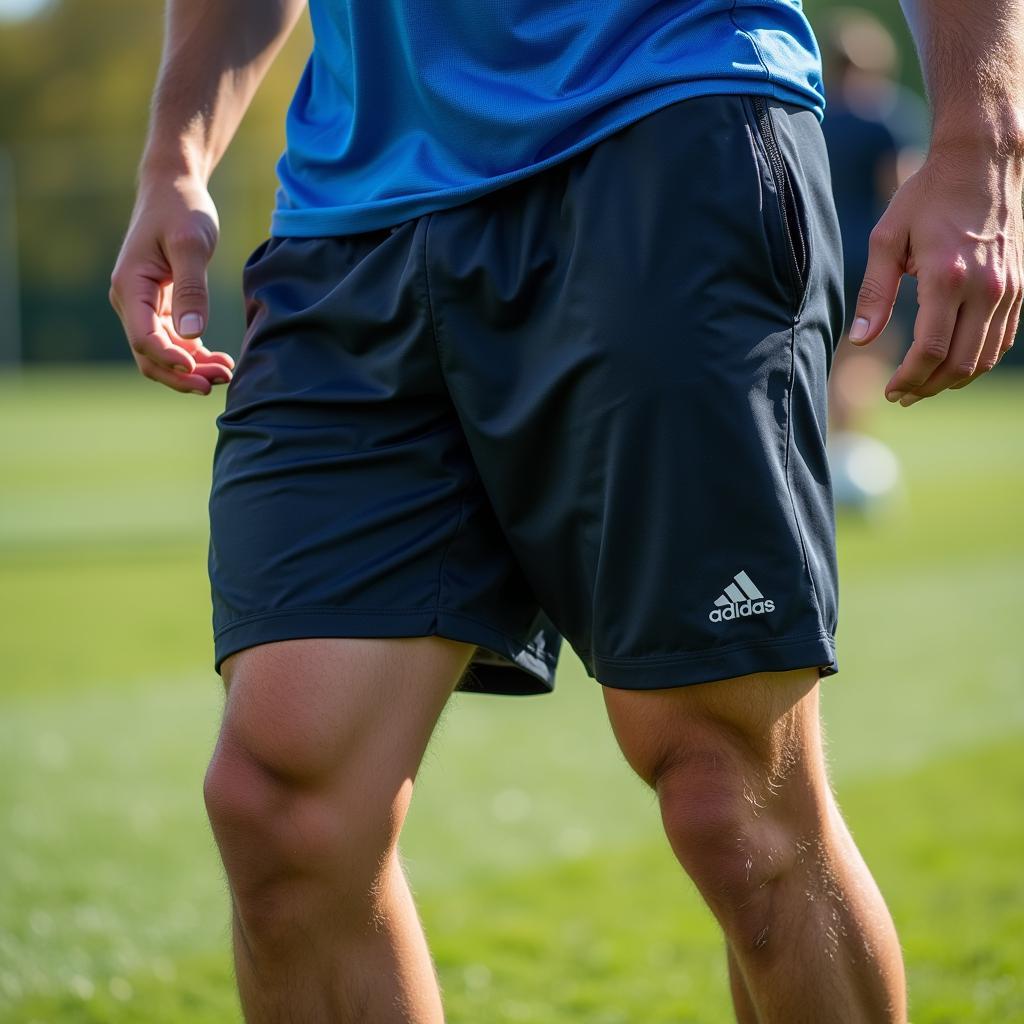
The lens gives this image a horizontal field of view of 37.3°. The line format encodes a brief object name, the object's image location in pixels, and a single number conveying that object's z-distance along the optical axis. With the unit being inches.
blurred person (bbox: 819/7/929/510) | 343.9
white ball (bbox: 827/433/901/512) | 339.0
